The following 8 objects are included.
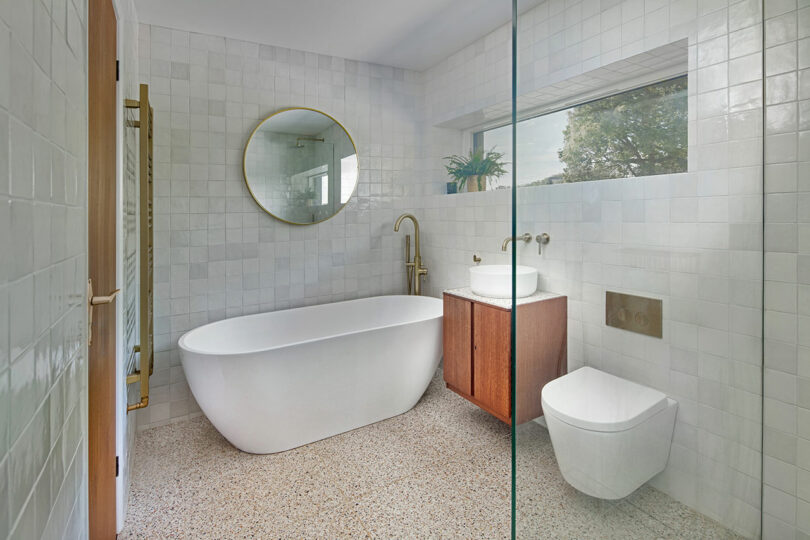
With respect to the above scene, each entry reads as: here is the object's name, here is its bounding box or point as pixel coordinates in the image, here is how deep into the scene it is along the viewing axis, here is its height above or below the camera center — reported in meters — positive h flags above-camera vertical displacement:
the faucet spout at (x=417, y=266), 3.46 -0.06
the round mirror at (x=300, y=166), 2.99 +0.69
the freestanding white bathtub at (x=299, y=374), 2.17 -0.64
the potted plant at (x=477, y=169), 3.13 +0.68
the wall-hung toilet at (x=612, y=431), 0.87 -0.35
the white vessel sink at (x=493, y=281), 2.48 -0.13
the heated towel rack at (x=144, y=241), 1.62 +0.07
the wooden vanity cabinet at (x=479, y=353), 2.36 -0.56
